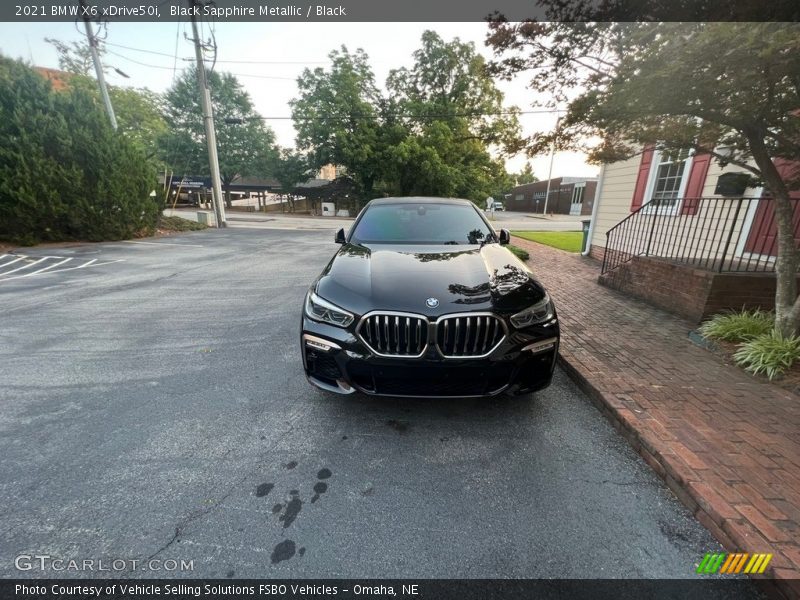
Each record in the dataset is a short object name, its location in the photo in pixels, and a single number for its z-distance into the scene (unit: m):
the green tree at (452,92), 23.47
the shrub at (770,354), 3.04
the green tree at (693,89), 2.36
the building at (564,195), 37.69
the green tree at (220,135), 33.06
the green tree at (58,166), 10.16
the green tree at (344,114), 25.03
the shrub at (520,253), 8.84
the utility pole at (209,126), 16.30
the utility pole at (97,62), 14.54
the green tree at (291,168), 31.14
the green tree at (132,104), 26.95
